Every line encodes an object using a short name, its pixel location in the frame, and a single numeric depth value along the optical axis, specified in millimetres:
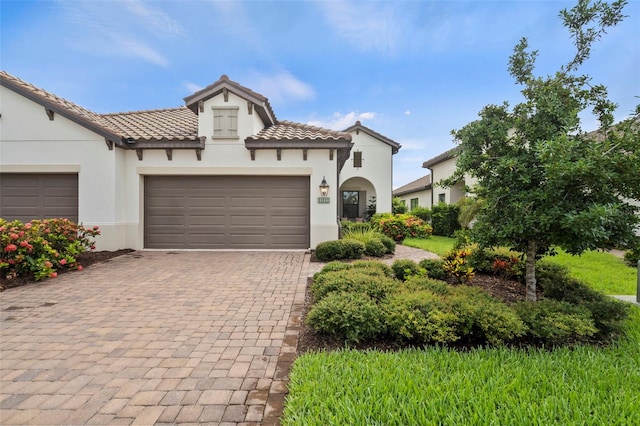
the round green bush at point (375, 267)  5323
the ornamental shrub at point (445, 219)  14805
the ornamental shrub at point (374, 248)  8641
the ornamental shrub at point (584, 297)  3516
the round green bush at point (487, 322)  3135
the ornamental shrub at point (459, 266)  5469
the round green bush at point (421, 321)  3123
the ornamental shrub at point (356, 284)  4102
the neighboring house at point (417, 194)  20688
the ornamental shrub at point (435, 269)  5679
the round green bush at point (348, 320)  3277
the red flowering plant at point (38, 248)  5918
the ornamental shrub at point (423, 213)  15739
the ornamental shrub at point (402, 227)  13164
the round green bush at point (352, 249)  8188
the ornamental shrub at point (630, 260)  7301
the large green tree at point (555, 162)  3232
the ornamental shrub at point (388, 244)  9258
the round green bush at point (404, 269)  5547
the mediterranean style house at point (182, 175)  8867
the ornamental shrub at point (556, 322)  3166
